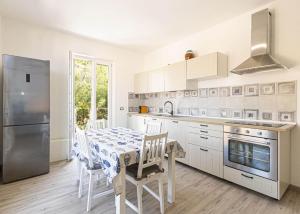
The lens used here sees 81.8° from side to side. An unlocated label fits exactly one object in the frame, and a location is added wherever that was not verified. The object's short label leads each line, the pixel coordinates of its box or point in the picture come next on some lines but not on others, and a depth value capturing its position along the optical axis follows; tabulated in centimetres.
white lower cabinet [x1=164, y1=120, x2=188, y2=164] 321
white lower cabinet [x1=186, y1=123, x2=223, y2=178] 265
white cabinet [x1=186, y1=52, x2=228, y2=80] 295
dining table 161
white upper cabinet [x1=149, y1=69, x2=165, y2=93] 406
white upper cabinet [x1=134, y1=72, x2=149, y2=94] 449
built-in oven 208
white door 373
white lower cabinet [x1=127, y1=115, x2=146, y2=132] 418
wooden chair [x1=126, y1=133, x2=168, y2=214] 172
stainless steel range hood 245
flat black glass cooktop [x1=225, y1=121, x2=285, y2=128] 227
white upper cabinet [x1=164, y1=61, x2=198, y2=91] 350
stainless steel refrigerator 253
